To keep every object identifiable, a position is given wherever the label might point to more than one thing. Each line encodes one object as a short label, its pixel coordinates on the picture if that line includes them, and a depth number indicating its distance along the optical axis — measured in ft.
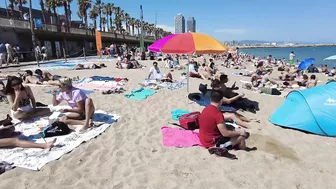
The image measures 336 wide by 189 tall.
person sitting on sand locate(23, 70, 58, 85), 28.37
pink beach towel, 13.08
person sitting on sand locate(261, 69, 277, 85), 32.20
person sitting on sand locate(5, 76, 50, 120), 14.90
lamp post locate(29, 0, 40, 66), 48.21
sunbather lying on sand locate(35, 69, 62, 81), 29.76
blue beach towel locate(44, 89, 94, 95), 25.12
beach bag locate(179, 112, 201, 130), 15.38
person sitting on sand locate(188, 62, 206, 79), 36.05
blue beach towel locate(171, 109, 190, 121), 17.48
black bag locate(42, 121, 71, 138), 13.57
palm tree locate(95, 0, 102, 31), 159.43
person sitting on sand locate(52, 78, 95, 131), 14.65
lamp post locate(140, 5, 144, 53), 85.40
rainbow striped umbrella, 16.62
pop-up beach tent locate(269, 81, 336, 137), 14.69
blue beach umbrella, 48.42
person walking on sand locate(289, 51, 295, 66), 72.37
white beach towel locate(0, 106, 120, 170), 10.92
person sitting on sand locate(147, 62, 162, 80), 32.01
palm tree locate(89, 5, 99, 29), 155.84
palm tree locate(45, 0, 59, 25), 103.75
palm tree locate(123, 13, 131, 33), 225.41
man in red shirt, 11.32
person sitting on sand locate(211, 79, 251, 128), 15.94
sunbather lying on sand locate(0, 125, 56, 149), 11.85
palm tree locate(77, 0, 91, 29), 128.10
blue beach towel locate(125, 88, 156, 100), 23.49
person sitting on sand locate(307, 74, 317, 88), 32.01
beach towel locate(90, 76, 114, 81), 32.01
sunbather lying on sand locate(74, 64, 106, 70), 44.46
